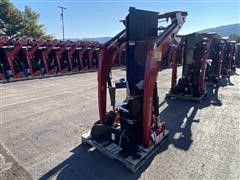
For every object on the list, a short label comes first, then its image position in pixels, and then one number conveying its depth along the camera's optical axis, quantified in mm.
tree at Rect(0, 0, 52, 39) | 25328
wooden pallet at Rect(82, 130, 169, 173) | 3025
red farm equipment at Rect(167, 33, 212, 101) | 6707
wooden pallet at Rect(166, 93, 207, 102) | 6606
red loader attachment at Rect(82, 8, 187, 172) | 3039
